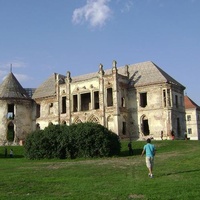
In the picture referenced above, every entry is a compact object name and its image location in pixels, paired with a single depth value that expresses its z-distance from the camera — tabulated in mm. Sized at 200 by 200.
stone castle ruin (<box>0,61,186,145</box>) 43594
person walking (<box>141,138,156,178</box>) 14098
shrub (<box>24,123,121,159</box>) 28422
